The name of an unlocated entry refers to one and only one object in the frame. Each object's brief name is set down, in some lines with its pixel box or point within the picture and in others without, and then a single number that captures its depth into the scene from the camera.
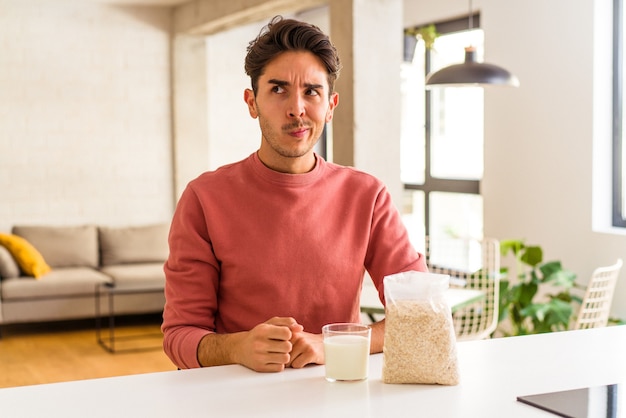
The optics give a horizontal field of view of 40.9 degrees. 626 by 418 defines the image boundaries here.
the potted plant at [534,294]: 4.70
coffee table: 5.90
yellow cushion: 6.43
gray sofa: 6.29
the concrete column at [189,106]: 7.70
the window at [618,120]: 5.09
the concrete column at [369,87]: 4.65
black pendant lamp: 3.83
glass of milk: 1.39
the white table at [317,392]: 1.24
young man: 1.70
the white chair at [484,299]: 4.37
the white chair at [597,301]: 4.15
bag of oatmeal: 1.37
